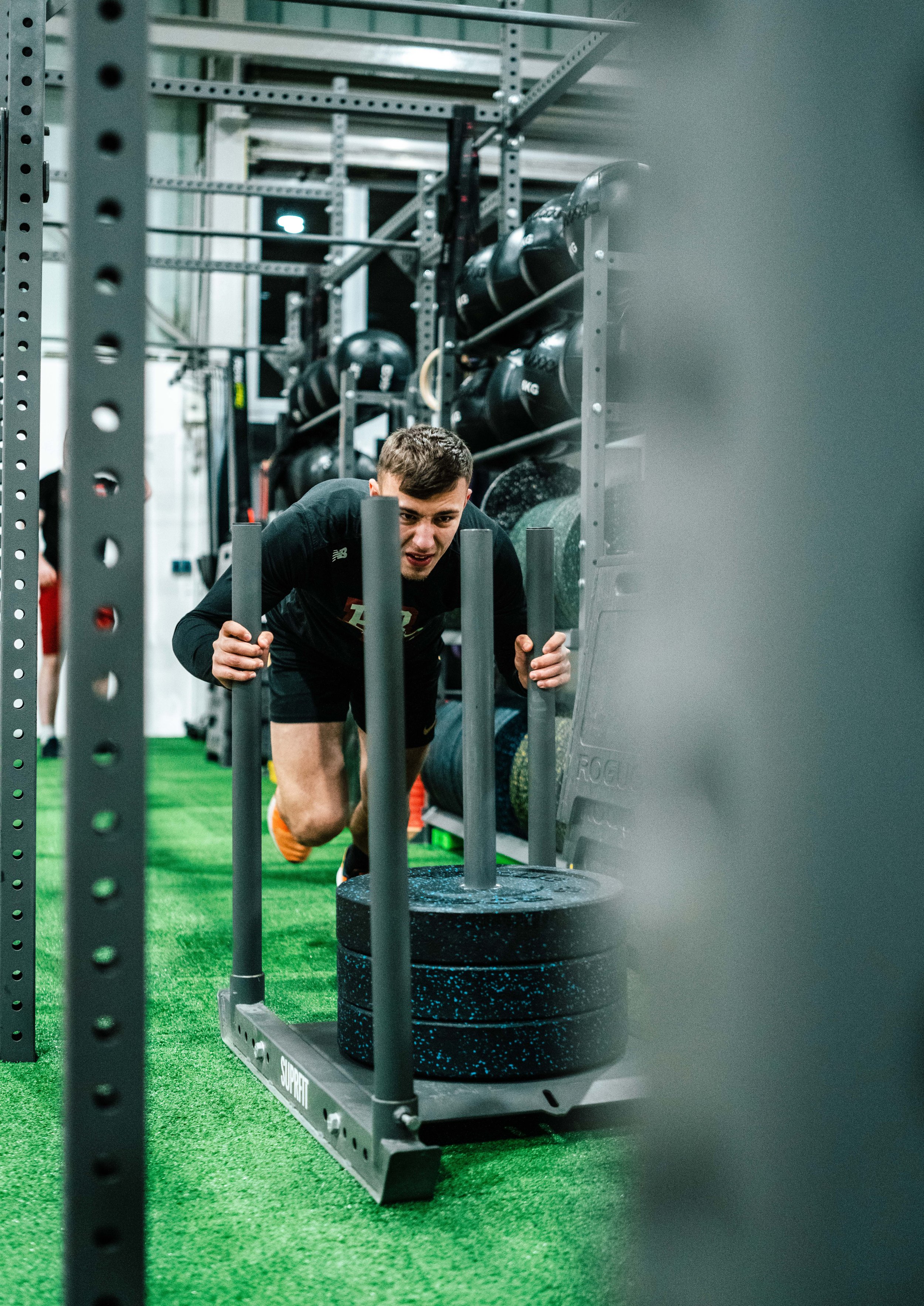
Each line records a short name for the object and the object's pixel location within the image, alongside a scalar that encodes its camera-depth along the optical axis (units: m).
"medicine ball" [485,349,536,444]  3.83
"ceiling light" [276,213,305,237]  5.95
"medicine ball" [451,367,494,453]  4.10
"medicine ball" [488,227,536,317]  3.76
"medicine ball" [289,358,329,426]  6.49
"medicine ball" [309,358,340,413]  6.11
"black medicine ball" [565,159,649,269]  2.69
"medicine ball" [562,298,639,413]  2.87
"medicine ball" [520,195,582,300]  3.58
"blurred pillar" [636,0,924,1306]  0.43
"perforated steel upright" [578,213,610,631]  2.80
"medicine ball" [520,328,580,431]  3.57
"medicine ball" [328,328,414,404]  5.83
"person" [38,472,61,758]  6.74
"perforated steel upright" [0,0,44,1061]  1.93
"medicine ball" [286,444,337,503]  6.34
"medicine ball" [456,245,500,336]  4.01
